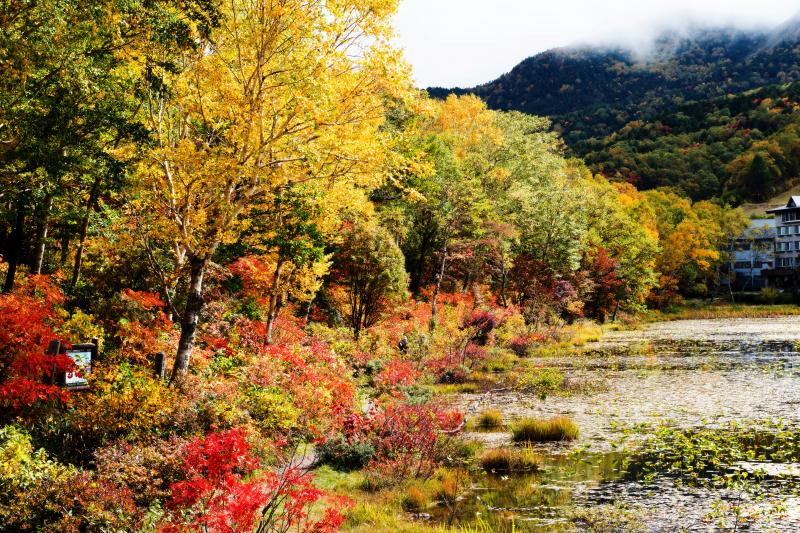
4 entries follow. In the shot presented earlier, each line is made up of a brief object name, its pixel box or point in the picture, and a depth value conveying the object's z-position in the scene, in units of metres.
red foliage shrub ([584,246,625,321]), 58.03
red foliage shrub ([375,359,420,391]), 20.52
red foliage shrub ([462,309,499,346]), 33.62
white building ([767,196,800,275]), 101.81
